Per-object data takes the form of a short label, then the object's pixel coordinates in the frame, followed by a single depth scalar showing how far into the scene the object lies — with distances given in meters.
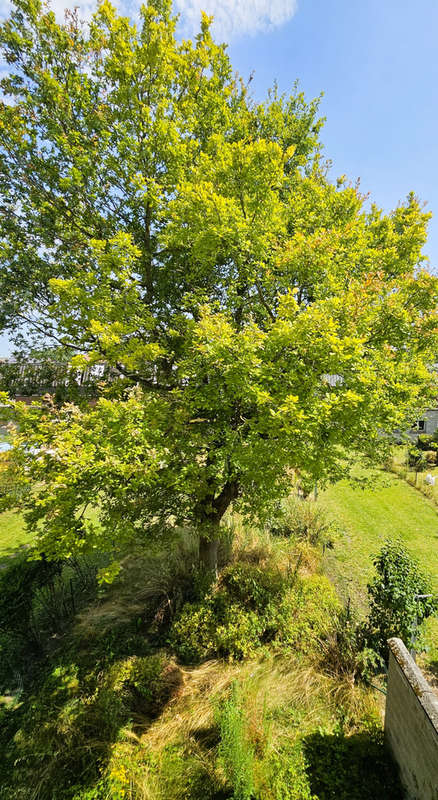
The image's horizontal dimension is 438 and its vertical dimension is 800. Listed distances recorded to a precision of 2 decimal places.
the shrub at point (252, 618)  5.54
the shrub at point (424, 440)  19.75
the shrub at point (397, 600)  4.78
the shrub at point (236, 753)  3.21
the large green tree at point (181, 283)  4.21
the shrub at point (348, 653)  5.04
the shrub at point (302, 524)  9.27
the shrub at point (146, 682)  4.86
